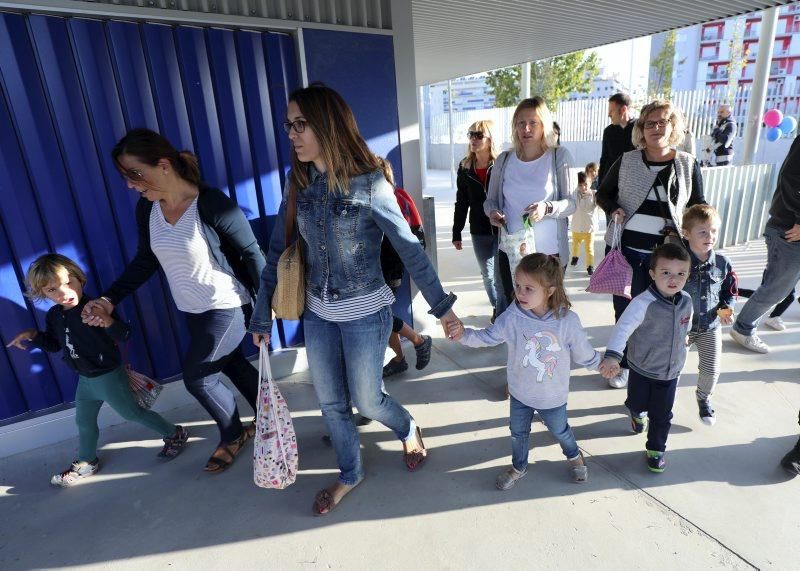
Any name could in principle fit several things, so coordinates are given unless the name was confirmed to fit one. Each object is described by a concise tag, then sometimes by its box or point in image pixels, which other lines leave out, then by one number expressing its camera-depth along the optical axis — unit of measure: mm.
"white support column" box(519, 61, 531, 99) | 11008
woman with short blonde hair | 2678
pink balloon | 11734
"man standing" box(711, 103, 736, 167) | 8312
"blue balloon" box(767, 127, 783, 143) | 12312
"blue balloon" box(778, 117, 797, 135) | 12930
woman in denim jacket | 1851
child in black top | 2430
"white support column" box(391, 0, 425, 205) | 3582
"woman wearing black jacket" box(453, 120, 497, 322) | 3540
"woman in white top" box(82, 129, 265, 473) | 2254
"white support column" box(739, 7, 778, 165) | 6757
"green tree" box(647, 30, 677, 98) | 31819
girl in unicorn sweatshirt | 2084
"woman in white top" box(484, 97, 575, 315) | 2789
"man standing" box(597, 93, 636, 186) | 3859
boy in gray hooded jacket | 2207
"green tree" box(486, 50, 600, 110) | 20214
